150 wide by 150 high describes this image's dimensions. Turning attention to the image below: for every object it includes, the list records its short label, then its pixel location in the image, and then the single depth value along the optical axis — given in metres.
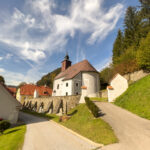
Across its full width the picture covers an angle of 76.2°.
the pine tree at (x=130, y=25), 30.28
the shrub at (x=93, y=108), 9.97
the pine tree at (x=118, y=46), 35.30
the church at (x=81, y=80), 26.73
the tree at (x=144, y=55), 17.30
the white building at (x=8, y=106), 12.66
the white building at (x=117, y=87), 16.65
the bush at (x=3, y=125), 9.61
